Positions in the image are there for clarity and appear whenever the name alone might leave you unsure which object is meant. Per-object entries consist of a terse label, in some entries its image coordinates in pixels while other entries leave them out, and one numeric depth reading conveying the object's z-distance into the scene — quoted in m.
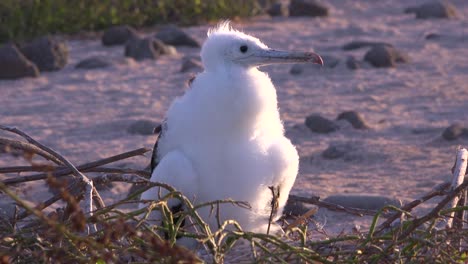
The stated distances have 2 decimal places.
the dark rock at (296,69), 17.95
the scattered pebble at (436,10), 22.83
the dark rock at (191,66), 17.65
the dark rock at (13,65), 17.50
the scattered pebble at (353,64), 18.11
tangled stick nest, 5.43
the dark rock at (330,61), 18.34
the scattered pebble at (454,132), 13.87
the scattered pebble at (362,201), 10.76
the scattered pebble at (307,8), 22.77
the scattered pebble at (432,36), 20.87
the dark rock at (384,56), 18.42
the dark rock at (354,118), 14.69
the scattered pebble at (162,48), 19.09
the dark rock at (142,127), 14.55
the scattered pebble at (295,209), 10.17
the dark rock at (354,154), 13.33
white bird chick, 7.39
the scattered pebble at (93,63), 18.31
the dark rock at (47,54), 18.19
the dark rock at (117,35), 19.89
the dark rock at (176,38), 19.77
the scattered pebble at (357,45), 19.66
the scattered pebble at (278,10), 22.92
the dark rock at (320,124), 14.59
